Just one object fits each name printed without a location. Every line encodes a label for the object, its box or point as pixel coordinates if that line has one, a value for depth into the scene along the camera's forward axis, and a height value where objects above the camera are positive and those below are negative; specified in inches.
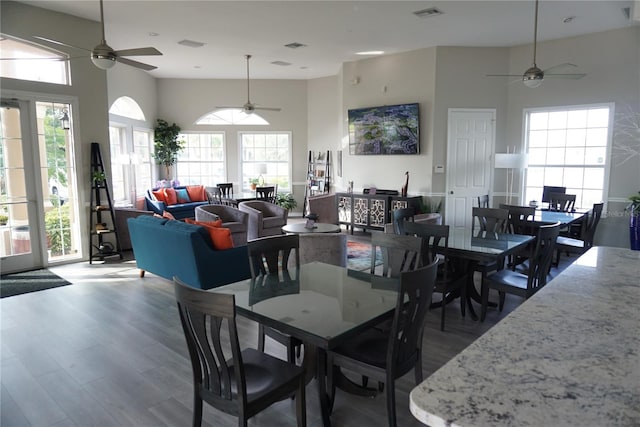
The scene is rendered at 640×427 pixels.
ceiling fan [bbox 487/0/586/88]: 198.1 +44.1
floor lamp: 267.4 +4.3
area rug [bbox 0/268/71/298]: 190.7 -56.2
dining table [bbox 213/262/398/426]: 76.9 -29.2
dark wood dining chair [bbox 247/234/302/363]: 102.9 -25.6
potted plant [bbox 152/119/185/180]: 389.1 +23.2
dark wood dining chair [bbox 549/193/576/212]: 245.9 -20.8
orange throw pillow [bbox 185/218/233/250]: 173.5 -29.2
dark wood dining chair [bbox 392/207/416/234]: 178.3 -22.5
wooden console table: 296.2 -30.1
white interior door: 289.7 +6.1
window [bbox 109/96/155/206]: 328.2 +14.0
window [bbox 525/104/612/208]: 263.7 +11.8
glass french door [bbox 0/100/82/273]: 215.0 -10.4
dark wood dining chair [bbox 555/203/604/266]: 201.8 -36.9
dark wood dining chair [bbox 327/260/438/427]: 80.0 -39.3
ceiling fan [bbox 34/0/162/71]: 162.7 +46.0
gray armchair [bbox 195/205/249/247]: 240.2 -30.6
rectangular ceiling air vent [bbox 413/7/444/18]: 216.0 +82.5
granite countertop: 32.8 -19.5
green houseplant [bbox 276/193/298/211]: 403.3 -32.5
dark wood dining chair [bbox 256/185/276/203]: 344.4 -22.6
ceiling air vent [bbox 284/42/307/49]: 283.6 +85.0
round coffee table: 216.7 -33.0
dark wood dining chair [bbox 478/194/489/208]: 249.1 -20.8
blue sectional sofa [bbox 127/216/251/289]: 167.9 -37.3
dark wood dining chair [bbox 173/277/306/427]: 70.1 -39.8
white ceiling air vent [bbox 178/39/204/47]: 276.3 +84.6
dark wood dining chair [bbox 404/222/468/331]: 141.3 -36.2
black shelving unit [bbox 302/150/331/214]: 402.0 -6.3
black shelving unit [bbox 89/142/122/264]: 244.4 -31.0
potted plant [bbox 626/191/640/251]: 195.0 -30.0
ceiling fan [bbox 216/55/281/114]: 340.5 +49.5
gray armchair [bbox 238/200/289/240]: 263.9 -33.3
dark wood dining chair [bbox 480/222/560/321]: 134.1 -36.7
